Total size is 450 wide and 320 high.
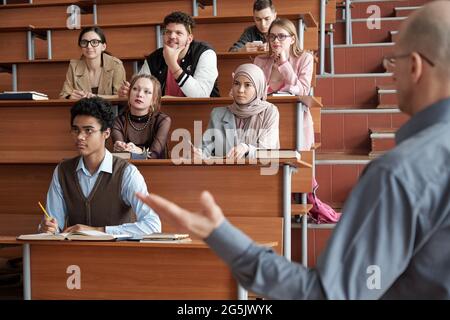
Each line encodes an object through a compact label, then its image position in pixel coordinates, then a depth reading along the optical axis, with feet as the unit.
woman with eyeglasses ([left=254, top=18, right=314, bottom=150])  12.21
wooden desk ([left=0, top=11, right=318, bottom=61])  14.60
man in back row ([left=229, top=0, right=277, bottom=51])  13.64
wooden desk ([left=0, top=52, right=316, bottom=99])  14.05
